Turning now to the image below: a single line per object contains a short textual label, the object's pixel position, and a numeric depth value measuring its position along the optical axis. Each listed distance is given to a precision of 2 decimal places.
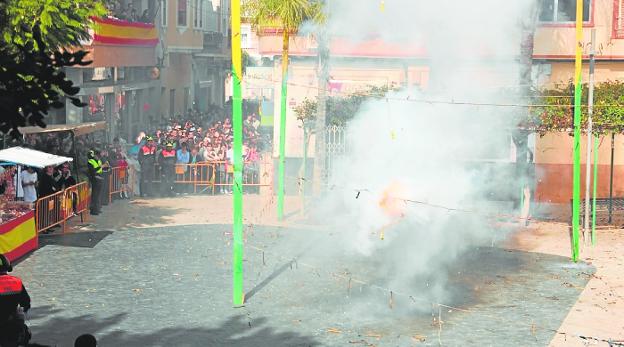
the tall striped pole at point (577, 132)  19.81
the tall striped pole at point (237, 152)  14.95
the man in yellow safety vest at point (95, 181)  24.56
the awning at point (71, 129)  24.89
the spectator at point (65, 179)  22.88
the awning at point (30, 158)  20.95
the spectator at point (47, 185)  22.19
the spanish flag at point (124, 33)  30.42
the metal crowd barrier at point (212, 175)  28.59
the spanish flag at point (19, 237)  18.34
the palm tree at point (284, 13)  22.69
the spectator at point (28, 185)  21.38
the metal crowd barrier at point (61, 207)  21.39
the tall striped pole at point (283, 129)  23.78
